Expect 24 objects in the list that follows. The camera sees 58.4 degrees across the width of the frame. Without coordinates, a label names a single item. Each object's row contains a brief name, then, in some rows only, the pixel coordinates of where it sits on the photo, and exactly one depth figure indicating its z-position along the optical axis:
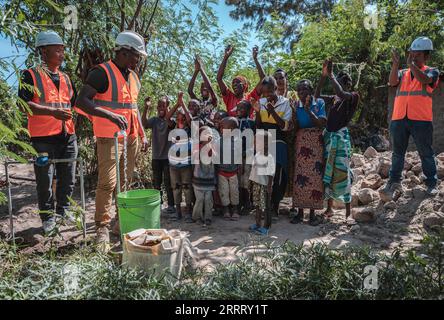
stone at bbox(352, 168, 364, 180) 5.93
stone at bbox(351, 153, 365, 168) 6.23
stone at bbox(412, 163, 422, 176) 5.43
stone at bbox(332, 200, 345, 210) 5.10
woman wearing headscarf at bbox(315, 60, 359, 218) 4.36
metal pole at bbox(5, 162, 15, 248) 3.74
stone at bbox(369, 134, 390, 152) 7.74
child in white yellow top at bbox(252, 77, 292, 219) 4.29
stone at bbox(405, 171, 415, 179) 5.32
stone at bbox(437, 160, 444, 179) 5.19
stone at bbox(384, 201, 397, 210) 4.80
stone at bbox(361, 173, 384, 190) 5.39
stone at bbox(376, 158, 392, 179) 5.59
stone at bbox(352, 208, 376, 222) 4.51
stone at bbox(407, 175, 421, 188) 5.11
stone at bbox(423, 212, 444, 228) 4.09
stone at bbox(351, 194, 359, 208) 5.05
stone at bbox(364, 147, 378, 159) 6.61
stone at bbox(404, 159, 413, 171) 5.68
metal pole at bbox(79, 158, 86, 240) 3.60
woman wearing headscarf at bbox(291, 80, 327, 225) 4.45
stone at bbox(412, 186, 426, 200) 4.81
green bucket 3.36
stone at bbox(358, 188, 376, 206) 4.98
